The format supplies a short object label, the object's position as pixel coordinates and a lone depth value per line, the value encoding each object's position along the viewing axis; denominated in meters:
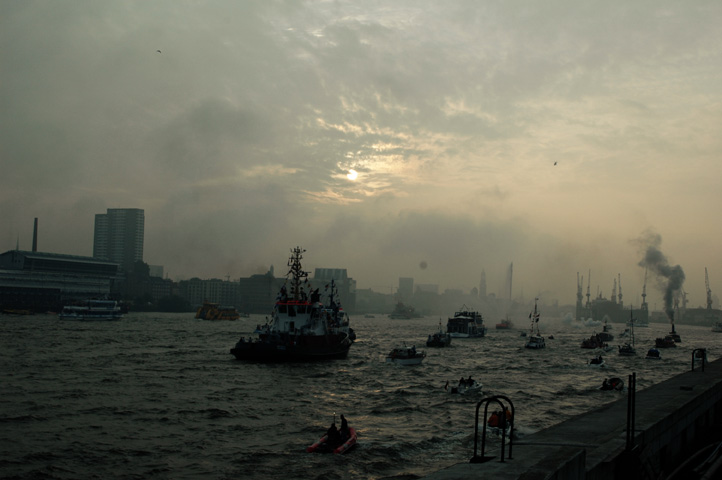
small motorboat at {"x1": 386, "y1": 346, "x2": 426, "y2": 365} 73.50
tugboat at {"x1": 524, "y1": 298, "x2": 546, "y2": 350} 109.31
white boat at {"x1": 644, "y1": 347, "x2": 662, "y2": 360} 93.40
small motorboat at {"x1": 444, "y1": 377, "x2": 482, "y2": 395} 49.81
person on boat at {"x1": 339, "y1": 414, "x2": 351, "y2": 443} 29.92
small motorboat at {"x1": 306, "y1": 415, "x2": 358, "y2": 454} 29.28
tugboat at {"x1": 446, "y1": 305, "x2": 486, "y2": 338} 145.00
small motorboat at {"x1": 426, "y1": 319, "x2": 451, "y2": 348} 111.31
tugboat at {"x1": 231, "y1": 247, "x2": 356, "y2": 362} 67.50
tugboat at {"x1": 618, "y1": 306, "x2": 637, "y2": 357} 101.56
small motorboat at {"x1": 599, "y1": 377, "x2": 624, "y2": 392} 54.59
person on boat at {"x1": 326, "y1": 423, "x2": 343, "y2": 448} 29.51
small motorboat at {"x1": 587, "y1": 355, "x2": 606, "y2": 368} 76.51
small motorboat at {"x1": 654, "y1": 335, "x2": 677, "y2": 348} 122.78
